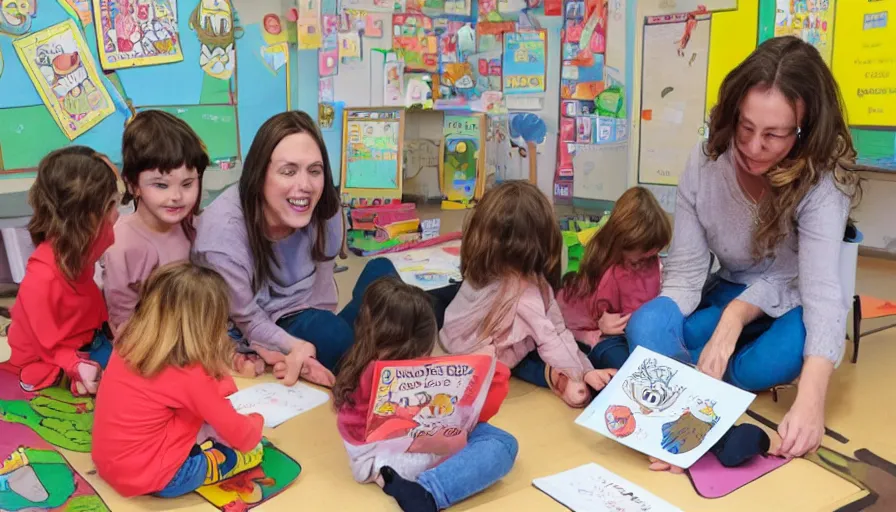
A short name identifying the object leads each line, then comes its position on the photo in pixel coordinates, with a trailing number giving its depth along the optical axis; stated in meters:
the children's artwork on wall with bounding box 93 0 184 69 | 3.25
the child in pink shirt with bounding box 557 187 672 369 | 2.27
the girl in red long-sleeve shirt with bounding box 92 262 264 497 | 1.49
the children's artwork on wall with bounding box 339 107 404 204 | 4.05
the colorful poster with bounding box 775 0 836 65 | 3.22
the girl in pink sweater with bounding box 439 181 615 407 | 2.01
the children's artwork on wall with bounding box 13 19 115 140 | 3.10
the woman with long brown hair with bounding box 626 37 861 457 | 1.76
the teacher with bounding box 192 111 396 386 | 2.12
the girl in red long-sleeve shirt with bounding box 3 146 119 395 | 2.03
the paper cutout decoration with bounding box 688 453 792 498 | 1.64
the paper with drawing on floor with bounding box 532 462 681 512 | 1.57
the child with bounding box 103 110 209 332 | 2.25
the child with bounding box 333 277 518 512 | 1.56
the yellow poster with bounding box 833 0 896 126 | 3.07
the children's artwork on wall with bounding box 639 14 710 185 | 3.63
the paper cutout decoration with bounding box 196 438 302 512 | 1.58
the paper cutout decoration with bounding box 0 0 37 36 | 3.01
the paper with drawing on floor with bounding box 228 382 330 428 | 1.99
